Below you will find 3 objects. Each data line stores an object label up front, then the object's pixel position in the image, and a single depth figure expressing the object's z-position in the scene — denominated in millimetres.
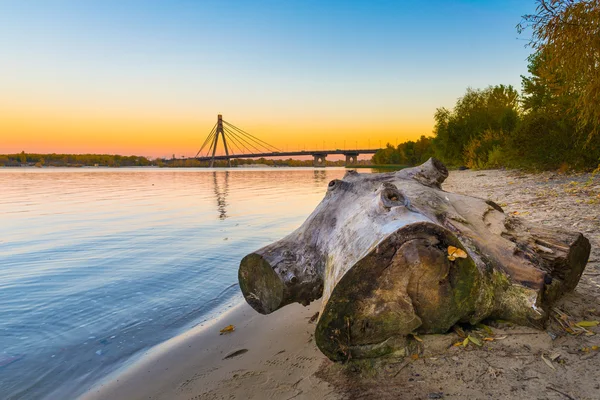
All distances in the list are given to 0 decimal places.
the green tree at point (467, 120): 40125
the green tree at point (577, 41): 7234
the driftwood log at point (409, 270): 1862
